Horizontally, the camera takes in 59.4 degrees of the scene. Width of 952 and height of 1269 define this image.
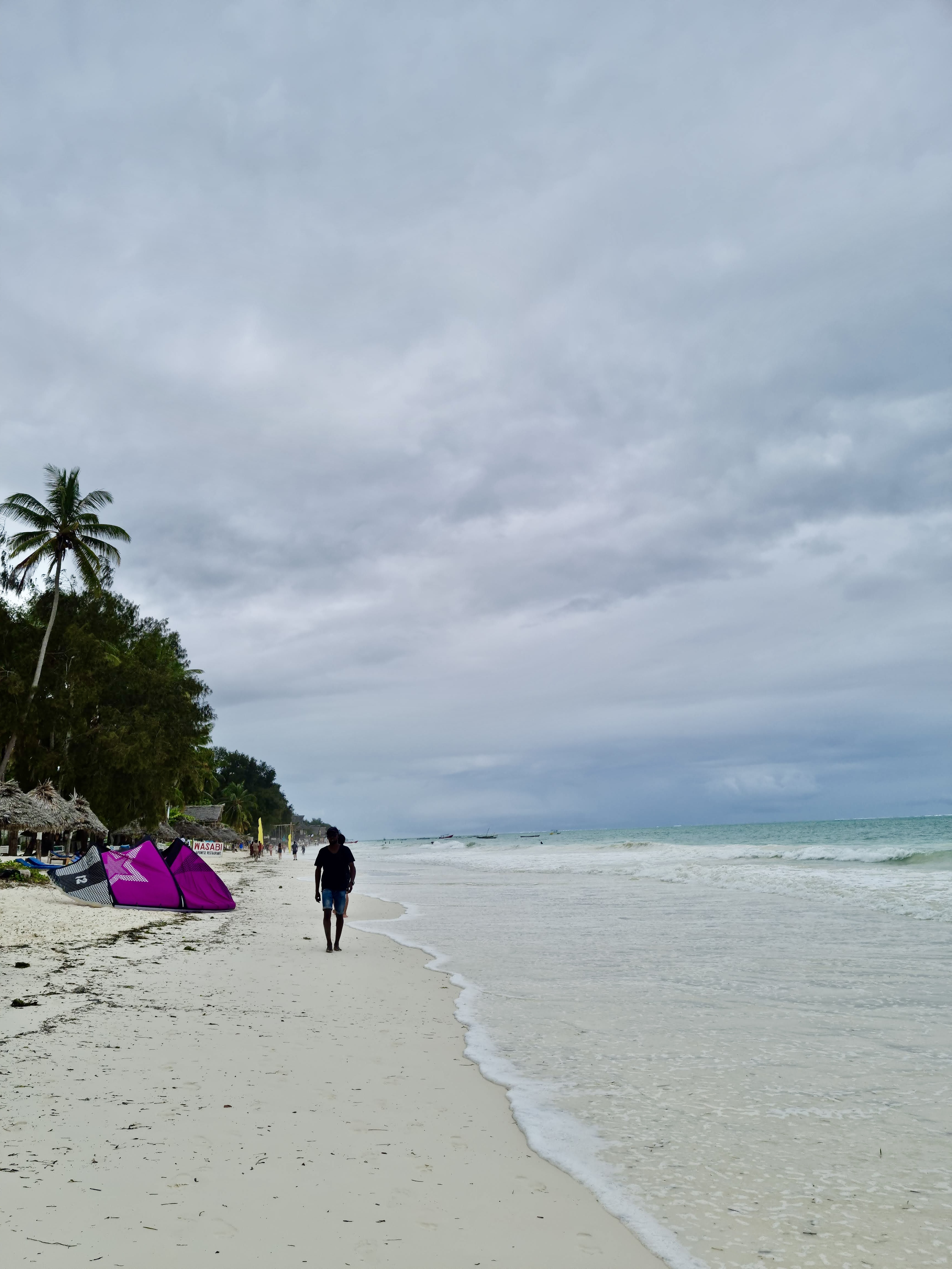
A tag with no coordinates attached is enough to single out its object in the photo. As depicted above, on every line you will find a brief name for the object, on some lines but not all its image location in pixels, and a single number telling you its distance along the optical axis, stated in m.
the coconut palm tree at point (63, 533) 35.16
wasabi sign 61.56
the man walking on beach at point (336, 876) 11.93
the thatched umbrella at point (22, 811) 23.42
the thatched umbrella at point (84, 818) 26.59
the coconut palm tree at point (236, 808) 97.31
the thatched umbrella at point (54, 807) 24.61
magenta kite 17.02
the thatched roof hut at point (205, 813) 69.12
